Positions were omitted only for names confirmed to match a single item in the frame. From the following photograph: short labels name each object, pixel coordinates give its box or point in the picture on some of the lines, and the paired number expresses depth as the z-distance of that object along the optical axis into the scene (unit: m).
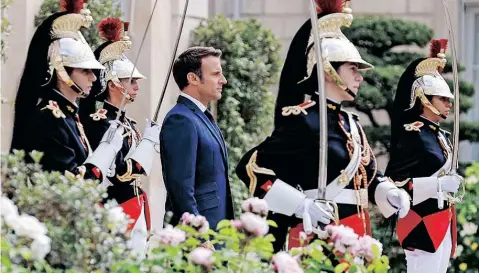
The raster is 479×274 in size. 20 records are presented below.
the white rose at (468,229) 17.89
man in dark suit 10.76
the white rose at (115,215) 8.32
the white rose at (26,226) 7.73
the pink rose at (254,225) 8.22
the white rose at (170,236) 8.03
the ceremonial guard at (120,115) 12.84
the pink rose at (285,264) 7.86
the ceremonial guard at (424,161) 14.51
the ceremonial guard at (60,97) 11.08
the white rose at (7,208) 7.91
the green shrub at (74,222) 8.20
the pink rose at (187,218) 8.53
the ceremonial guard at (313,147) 11.13
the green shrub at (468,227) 17.78
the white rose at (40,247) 7.72
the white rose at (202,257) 7.90
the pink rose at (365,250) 8.60
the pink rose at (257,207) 8.59
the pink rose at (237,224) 8.26
